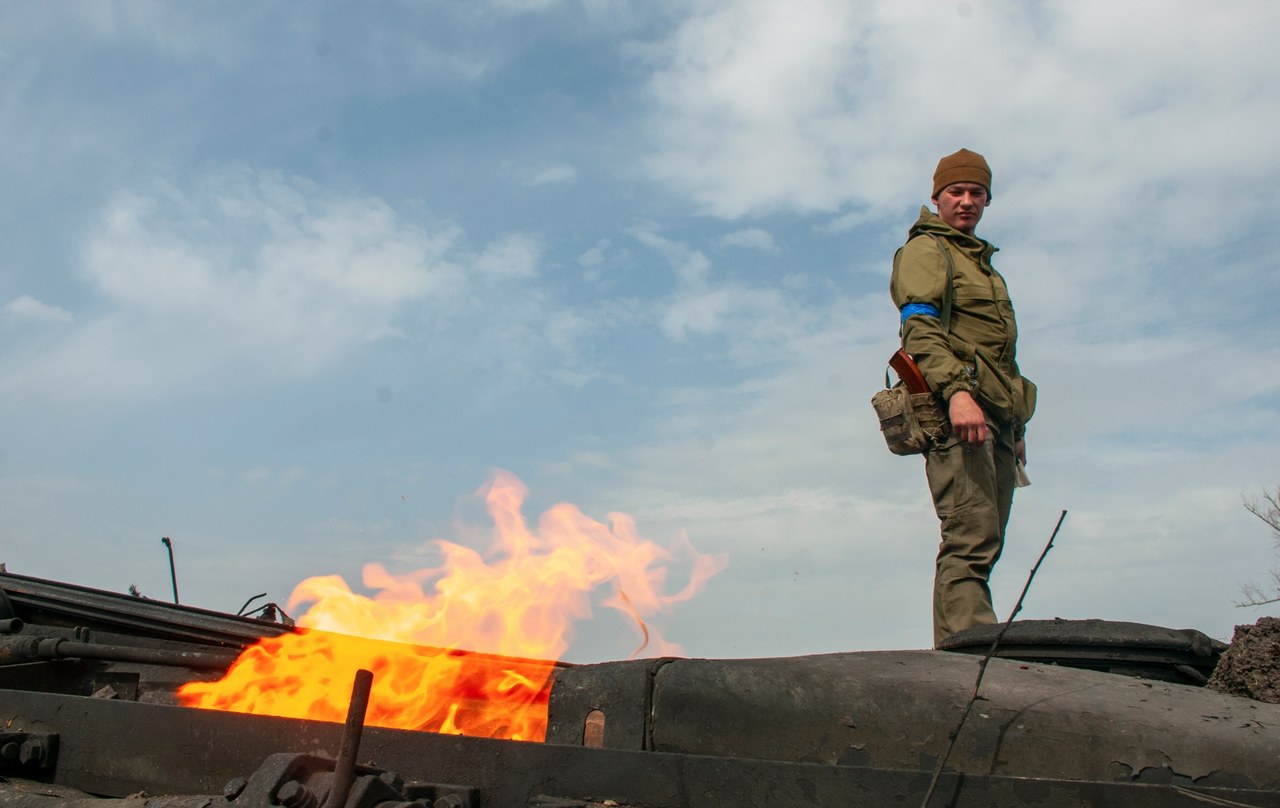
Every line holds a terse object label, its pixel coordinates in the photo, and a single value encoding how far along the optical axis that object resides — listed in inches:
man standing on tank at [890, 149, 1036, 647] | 162.1
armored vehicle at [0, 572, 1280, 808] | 87.9
